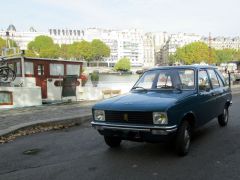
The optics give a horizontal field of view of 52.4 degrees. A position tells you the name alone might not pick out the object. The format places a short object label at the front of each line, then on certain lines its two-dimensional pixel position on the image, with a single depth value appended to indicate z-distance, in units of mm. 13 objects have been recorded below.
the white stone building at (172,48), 132513
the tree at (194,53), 90767
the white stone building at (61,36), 135631
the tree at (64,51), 101074
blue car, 4236
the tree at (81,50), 101879
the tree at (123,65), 99601
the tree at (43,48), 93972
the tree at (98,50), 105058
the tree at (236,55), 115295
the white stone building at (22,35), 123453
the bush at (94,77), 19933
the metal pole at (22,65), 11822
